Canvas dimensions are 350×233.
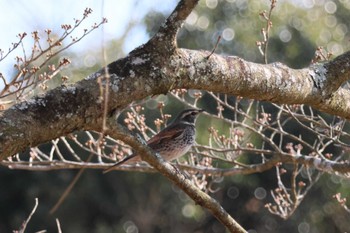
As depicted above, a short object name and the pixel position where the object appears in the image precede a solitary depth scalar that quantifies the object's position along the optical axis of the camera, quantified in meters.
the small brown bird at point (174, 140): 14.42
